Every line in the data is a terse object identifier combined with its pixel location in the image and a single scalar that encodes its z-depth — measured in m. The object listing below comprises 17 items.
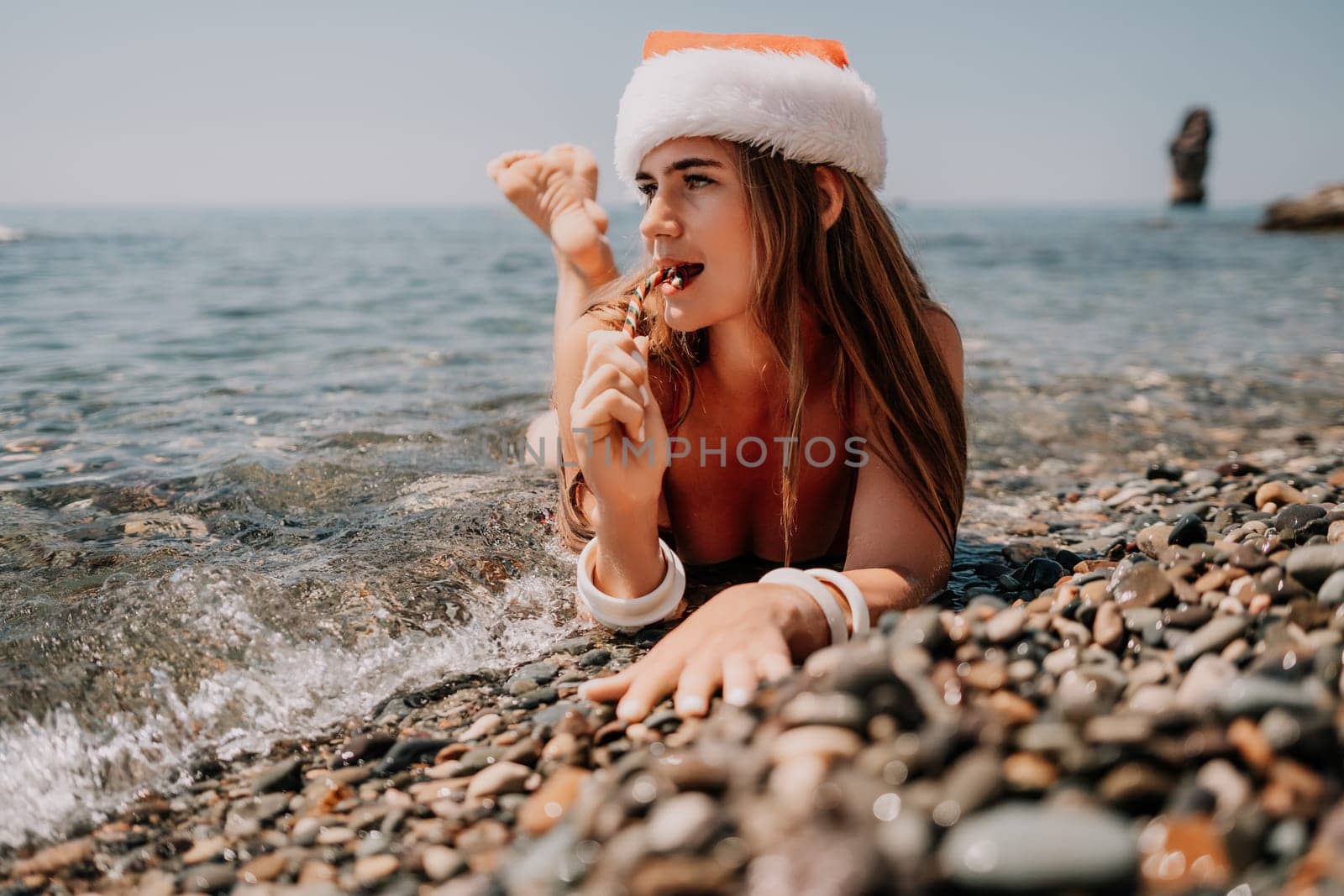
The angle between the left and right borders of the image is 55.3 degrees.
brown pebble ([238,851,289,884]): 0.78
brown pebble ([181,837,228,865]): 0.81
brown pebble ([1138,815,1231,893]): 0.55
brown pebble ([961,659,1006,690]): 0.74
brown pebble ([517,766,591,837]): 0.75
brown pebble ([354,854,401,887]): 0.76
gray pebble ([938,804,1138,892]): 0.52
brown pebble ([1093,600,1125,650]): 0.85
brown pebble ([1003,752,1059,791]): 0.60
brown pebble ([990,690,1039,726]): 0.68
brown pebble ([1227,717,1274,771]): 0.61
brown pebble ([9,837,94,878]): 0.81
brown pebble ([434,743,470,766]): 0.89
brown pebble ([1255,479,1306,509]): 1.31
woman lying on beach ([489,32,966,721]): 1.04
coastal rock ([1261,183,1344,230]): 26.11
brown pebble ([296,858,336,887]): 0.77
